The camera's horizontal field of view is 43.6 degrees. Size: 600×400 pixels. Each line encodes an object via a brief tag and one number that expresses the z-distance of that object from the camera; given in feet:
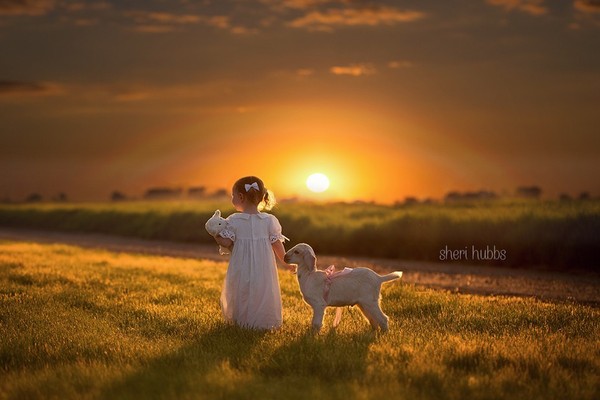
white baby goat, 27.91
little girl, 30.40
